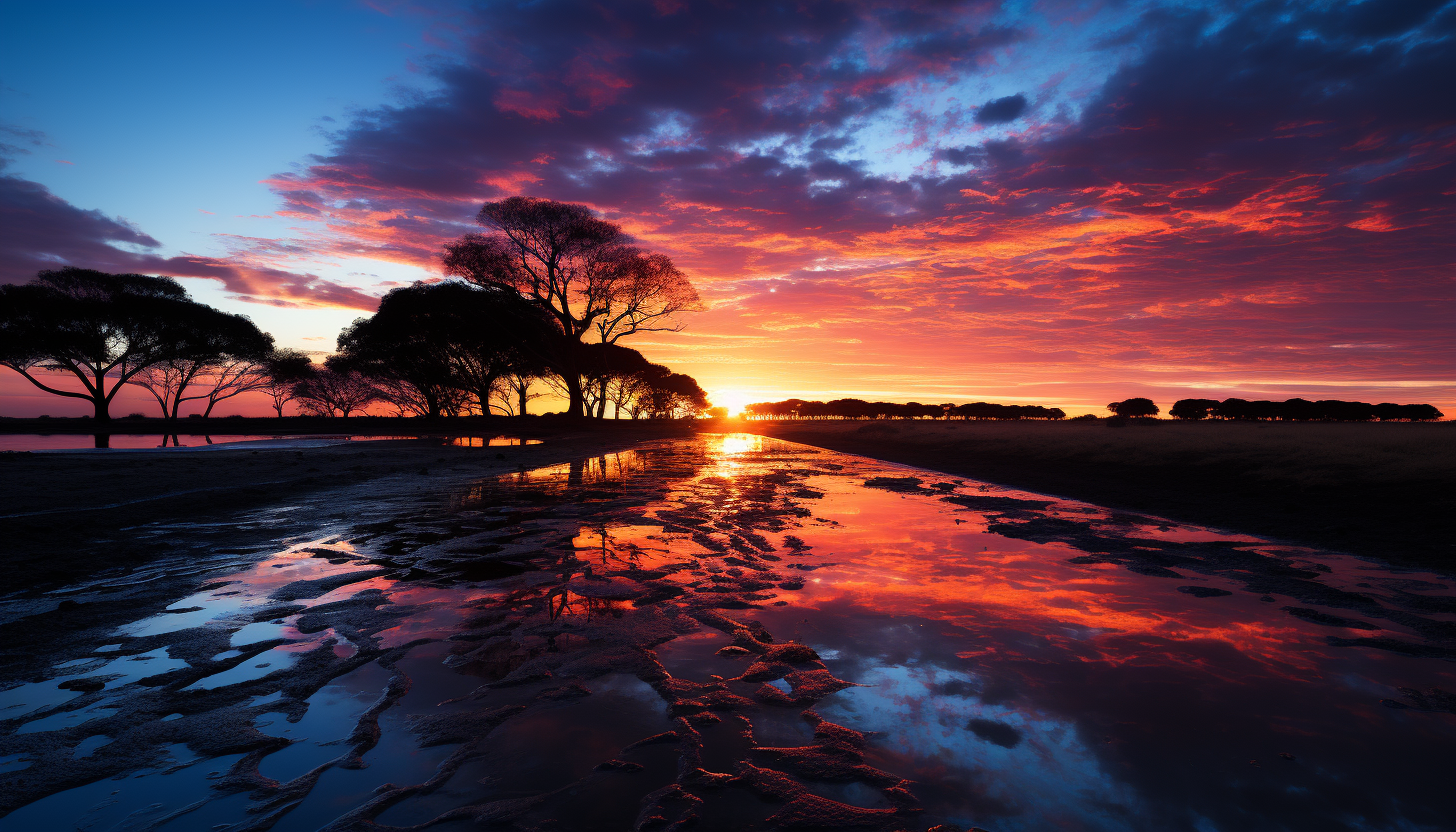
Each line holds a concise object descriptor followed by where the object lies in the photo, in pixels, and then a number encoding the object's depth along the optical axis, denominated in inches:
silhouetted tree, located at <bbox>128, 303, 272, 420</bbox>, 1298.0
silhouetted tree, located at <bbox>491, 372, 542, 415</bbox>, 1860.2
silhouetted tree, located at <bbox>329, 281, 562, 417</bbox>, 1451.8
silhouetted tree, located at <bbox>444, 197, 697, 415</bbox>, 1274.6
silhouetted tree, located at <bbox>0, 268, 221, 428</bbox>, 1111.6
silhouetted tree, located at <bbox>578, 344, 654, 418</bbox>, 1867.1
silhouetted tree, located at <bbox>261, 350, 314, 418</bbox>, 1710.1
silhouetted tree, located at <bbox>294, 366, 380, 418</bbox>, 2210.9
